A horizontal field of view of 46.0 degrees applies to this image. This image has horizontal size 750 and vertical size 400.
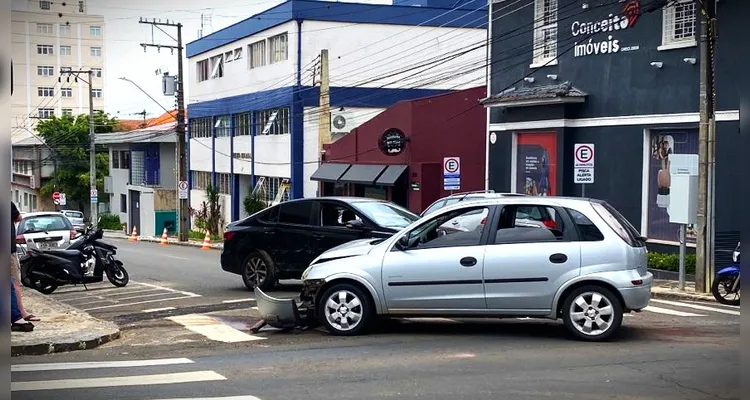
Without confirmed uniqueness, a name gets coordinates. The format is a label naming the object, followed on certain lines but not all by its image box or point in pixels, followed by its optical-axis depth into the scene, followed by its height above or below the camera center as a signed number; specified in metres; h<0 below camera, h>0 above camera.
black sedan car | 14.55 -1.04
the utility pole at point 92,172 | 44.63 -0.08
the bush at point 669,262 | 18.22 -1.94
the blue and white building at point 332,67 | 40.84 +5.02
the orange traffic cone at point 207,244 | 35.32 -3.00
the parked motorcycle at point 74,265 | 16.62 -1.81
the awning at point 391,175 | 32.12 -0.16
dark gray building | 18.58 +1.72
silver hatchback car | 9.83 -1.14
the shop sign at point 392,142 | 32.19 +1.04
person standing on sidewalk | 9.91 -1.35
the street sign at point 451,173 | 25.66 -0.07
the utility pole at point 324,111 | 35.97 +2.68
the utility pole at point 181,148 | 38.72 +1.02
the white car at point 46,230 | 23.66 -1.63
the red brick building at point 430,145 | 31.78 +0.93
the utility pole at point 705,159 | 16.12 +0.21
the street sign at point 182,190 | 39.50 -0.87
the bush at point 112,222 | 66.06 -3.88
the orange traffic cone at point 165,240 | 40.41 -3.19
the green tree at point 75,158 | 59.78 +0.98
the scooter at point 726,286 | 14.63 -1.96
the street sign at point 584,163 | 18.73 +0.16
